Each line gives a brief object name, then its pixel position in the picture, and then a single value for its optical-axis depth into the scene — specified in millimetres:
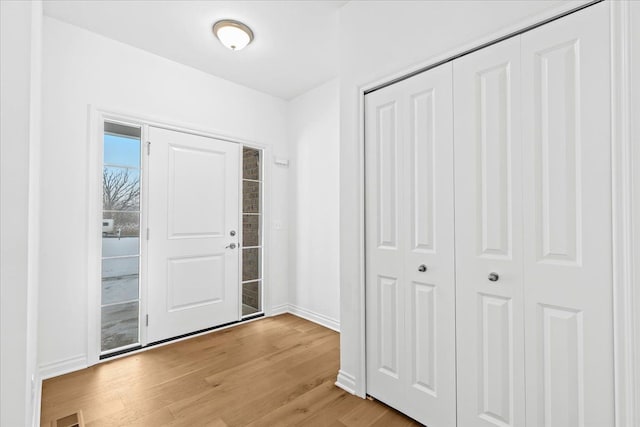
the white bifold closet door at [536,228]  1163
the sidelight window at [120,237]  2568
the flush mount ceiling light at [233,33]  2346
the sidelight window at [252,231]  3445
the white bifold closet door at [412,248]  1603
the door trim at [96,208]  2381
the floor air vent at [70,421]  1692
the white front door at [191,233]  2785
